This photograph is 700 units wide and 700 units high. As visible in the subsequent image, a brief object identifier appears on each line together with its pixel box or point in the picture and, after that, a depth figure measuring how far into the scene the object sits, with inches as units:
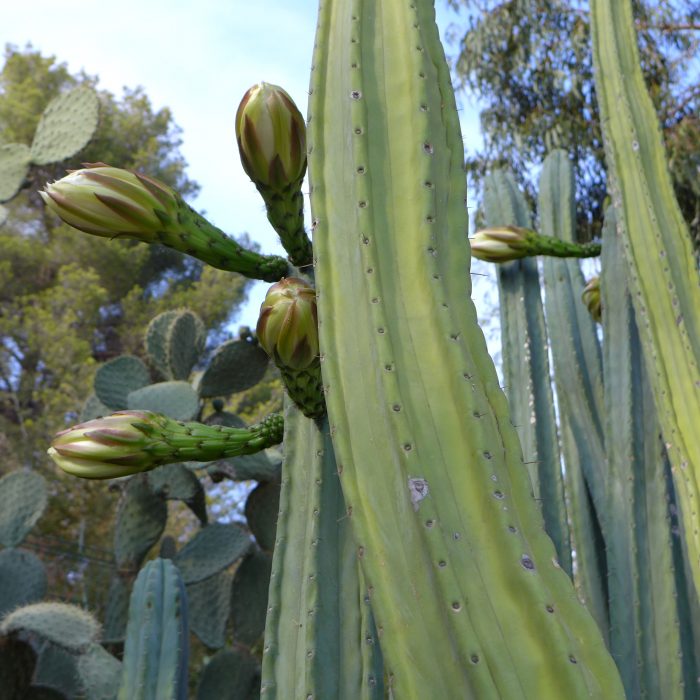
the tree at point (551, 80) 284.7
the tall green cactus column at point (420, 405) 30.2
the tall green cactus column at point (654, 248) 62.0
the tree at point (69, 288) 432.8
